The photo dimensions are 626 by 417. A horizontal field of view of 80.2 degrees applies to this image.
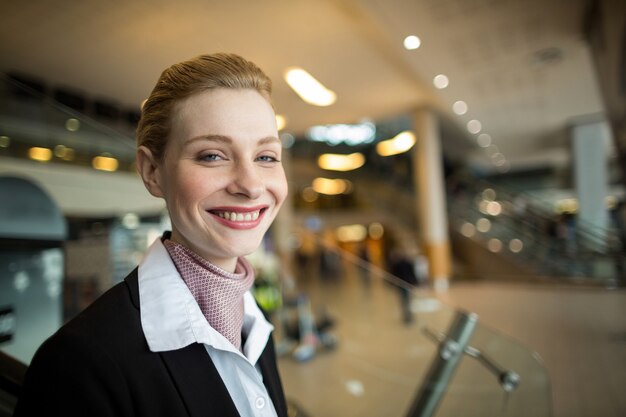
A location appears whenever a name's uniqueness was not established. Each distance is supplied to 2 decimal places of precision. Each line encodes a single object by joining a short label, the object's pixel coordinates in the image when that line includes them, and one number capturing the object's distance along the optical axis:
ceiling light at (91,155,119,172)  1.79
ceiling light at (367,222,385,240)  16.58
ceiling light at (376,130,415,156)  12.54
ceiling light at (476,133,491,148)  8.77
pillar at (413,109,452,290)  11.66
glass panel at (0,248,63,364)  1.80
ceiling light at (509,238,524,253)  5.57
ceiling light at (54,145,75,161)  1.66
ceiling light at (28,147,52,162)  1.62
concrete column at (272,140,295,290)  5.22
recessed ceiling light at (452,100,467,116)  8.31
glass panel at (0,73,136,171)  1.53
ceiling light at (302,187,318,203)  16.11
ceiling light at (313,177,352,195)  16.57
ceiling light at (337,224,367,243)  17.09
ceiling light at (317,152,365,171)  12.79
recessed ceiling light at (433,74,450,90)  6.97
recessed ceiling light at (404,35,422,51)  4.54
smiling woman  0.79
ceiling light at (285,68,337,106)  1.49
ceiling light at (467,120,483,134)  9.11
